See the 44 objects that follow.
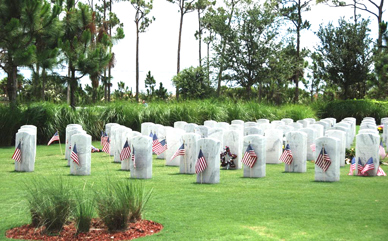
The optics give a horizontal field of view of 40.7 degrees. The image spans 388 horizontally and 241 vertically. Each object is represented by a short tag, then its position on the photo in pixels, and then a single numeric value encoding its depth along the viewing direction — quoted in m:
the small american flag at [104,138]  16.93
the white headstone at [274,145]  16.03
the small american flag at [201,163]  11.41
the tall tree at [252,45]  42.12
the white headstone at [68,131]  16.10
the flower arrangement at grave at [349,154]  16.08
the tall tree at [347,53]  40.72
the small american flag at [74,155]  12.77
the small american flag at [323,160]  11.70
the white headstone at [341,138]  14.48
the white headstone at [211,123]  19.89
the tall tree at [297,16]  46.03
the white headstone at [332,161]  11.74
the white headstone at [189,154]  13.27
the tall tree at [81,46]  30.56
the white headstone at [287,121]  21.80
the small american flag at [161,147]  15.80
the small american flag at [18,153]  13.59
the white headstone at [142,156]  12.13
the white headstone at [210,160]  11.40
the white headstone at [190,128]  17.31
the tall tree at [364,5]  46.47
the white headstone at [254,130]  16.72
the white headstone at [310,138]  15.94
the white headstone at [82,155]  12.82
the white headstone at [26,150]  13.65
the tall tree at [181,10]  51.97
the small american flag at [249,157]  12.50
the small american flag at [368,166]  12.53
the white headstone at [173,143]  15.43
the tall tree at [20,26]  23.95
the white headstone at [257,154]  12.57
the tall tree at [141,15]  51.66
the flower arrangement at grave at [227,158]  14.57
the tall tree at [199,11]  53.94
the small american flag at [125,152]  13.52
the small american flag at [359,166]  12.81
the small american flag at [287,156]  13.49
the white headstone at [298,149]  13.48
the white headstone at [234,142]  14.53
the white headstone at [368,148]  12.53
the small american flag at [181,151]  13.38
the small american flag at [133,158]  12.23
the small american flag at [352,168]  13.19
